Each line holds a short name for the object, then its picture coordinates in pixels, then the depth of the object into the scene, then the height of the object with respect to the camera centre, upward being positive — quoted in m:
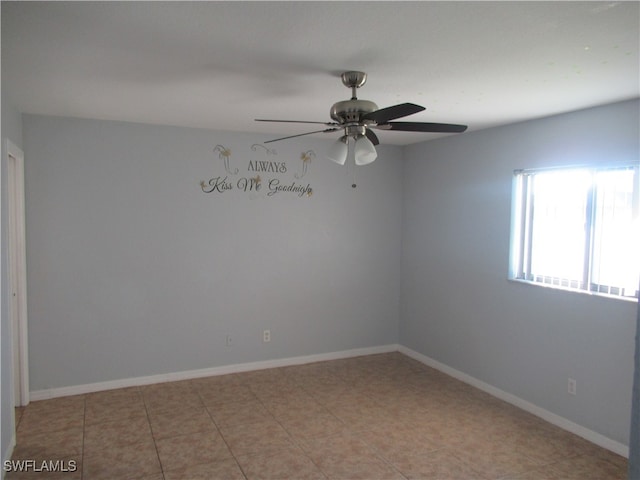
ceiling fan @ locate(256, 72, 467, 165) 2.47 +0.51
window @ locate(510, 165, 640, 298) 3.14 -0.05
